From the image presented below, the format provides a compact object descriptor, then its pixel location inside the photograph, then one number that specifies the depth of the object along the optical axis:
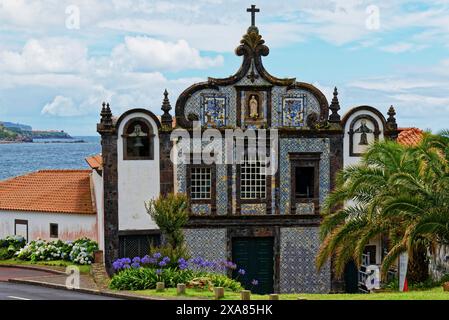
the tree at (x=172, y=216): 32.56
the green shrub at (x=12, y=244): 38.85
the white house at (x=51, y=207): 38.62
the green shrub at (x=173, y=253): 31.39
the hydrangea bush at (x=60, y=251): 37.00
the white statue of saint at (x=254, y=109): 36.78
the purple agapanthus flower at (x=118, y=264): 31.66
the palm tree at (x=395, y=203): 27.69
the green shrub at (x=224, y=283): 30.28
